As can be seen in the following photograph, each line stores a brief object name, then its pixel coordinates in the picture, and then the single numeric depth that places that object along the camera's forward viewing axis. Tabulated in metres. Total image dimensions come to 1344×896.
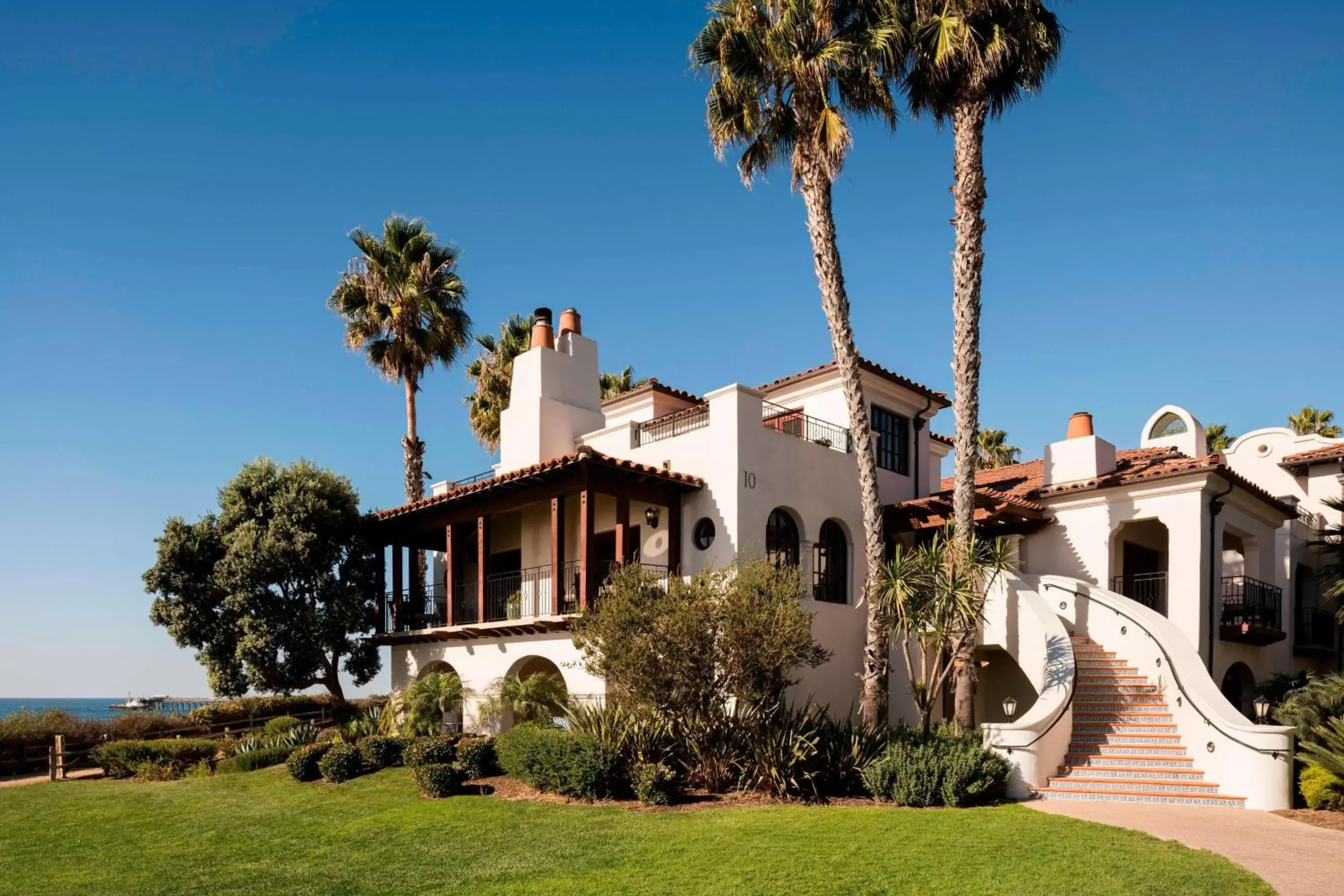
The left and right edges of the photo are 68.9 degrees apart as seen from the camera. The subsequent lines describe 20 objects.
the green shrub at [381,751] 19.14
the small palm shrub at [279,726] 23.77
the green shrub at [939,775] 14.70
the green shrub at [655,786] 15.00
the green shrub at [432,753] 17.56
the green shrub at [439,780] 16.36
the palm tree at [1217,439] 36.69
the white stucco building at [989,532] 16.80
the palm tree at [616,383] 34.31
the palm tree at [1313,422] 38.06
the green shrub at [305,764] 19.14
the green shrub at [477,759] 17.47
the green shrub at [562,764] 15.48
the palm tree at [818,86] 18.83
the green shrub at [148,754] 22.31
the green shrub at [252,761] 21.50
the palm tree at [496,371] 33.66
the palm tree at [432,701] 21.41
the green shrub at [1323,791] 14.27
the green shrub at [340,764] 18.55
